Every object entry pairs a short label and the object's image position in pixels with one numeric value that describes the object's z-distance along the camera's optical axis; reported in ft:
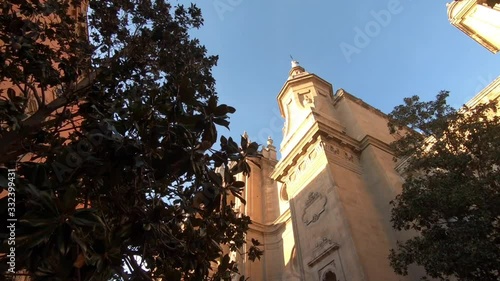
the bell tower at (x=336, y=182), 40.27
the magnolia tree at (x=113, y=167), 9.62
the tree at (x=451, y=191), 24.97
